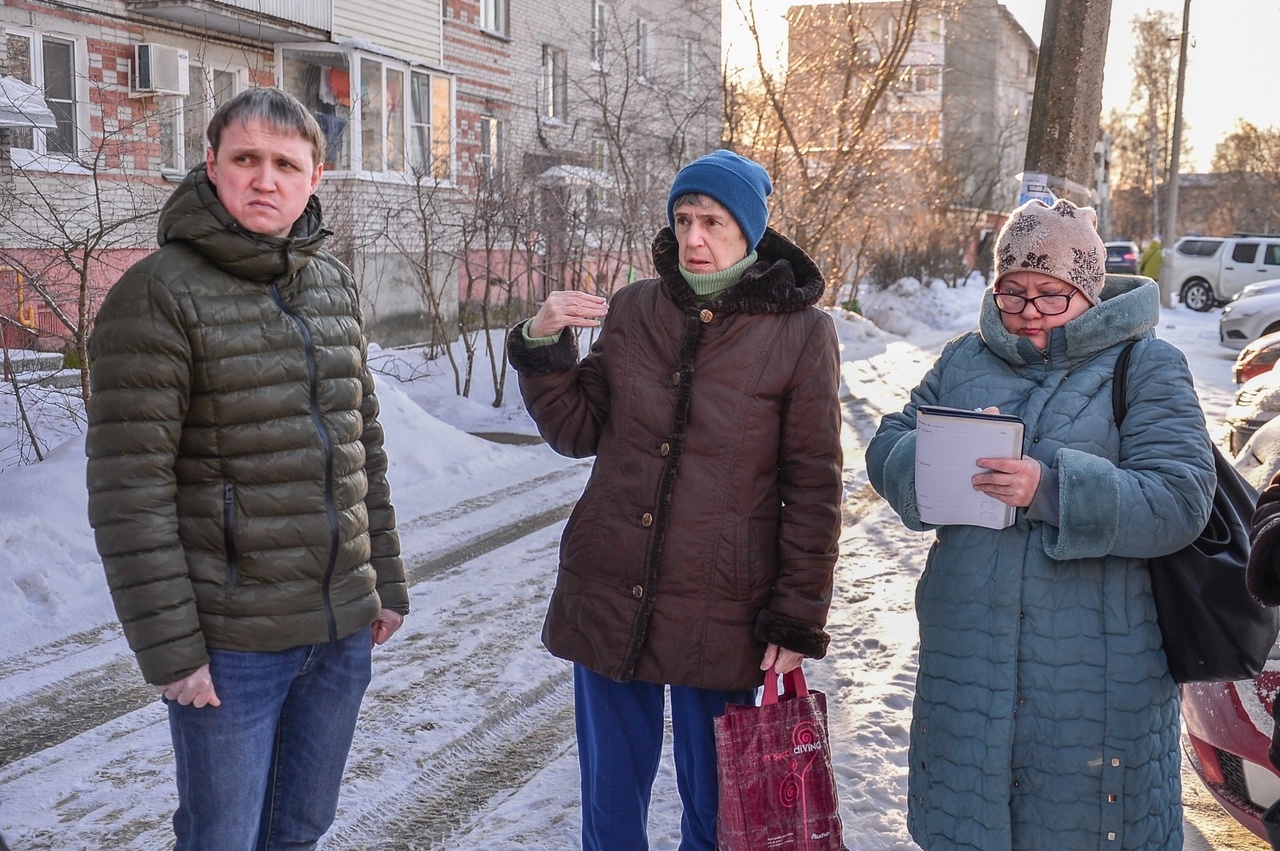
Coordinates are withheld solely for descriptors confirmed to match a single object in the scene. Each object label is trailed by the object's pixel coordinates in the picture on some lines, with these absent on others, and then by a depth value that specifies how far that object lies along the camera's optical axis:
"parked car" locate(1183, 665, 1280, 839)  3.42
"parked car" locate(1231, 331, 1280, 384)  9.83
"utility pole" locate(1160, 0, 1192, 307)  29.14
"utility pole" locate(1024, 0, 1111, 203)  5.45
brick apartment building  8.73
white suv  29.83
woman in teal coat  2.43
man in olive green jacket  2.24
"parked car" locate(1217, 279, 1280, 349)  19.16
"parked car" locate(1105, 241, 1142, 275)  34.88
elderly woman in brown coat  2.77
